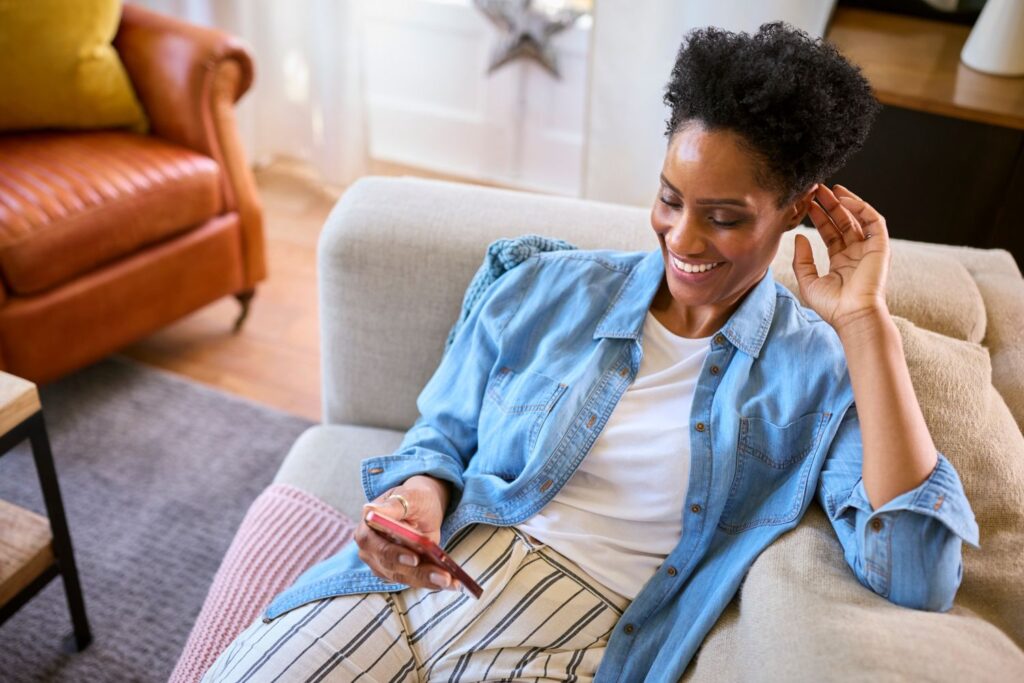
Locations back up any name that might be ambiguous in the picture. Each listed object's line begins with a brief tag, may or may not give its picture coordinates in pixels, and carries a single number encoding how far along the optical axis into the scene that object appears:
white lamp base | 1.79
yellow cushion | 2.03
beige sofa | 0.89
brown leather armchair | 1.84
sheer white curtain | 2.86
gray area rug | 1.58
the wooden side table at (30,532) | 1.26
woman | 0.97
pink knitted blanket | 1.18
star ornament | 2.73
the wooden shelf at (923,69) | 1.72
